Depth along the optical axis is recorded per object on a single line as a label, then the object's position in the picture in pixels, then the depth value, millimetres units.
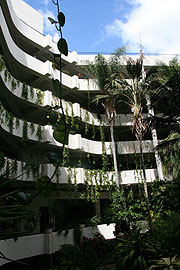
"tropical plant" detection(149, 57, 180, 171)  8414
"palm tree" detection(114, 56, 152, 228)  14078
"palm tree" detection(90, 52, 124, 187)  16453
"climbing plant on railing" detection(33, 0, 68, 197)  1049
